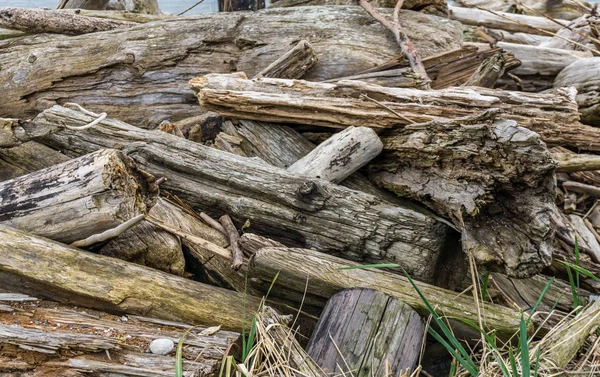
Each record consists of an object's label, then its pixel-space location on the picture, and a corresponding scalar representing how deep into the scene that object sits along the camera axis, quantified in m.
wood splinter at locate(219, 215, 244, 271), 2.84
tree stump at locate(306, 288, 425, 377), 2.43
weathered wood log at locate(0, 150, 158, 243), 2.54
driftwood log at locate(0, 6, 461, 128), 4.47
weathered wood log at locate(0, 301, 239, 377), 2.11
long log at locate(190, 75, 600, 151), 3.45
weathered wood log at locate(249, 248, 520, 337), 2.66
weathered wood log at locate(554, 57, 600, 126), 4.45
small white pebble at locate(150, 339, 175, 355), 2.25
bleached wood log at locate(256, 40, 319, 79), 4.16
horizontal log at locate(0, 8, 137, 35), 4.88
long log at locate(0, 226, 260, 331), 2.45
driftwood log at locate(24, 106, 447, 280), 2.94
